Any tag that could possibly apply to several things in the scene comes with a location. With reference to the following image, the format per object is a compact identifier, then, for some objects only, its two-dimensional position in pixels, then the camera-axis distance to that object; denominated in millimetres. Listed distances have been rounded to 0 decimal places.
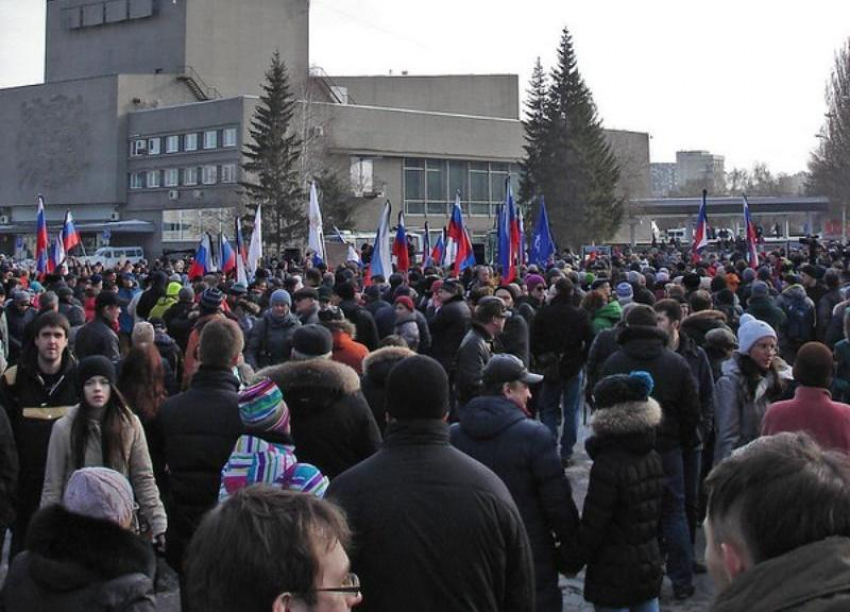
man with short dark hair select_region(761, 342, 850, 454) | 5586
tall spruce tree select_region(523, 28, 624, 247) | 61812
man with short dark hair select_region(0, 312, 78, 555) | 6434
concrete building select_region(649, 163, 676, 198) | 188250
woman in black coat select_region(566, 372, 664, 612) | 5164
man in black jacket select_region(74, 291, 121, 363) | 9242
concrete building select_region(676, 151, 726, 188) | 156975
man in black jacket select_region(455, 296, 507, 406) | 8633
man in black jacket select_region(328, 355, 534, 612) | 3678
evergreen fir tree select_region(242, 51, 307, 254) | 56594
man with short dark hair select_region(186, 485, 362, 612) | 2402
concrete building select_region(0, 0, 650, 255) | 67581
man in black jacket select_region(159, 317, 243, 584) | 5414
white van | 54622
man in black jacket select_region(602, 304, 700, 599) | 6777
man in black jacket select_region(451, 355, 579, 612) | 4938
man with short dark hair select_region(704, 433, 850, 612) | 1941
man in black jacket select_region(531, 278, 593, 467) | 10859
